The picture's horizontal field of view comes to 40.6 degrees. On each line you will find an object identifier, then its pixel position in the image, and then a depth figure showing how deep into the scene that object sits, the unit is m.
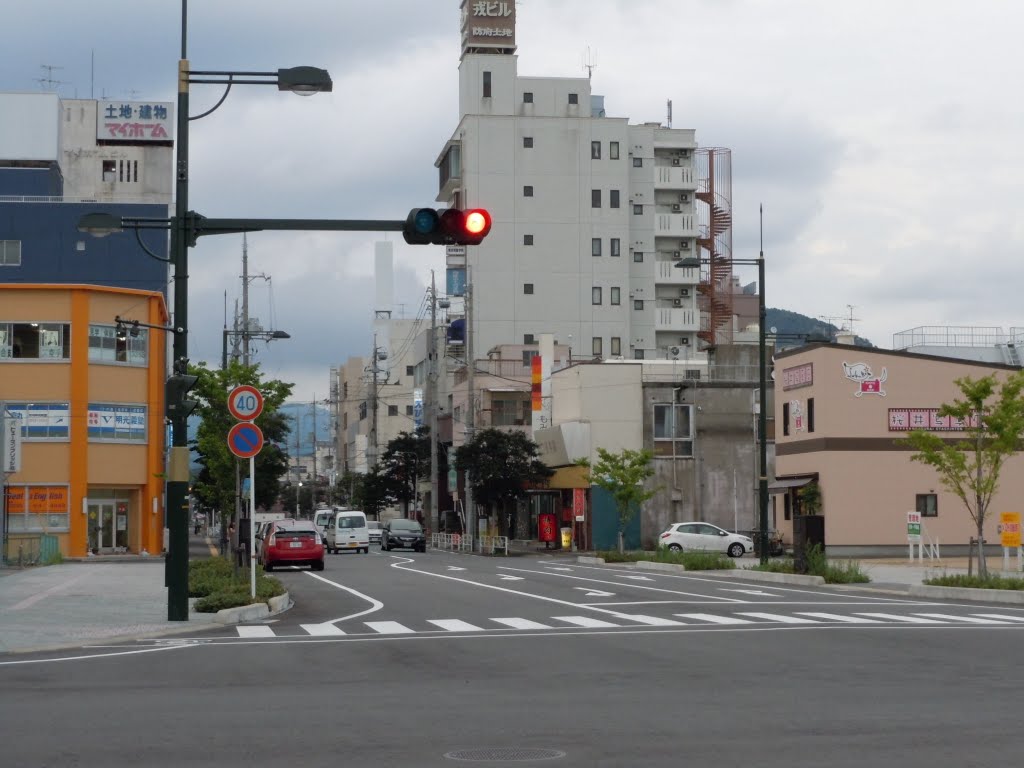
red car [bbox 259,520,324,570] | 44.69
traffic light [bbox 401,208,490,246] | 17.41
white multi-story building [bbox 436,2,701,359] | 97.94
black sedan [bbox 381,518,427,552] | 68.94
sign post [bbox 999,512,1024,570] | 34.25
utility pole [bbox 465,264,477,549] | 72.62
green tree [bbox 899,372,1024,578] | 31.12
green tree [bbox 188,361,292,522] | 38.19
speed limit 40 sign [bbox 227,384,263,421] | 25.09
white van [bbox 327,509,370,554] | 65.75
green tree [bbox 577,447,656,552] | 55.97
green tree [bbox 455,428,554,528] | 71.12
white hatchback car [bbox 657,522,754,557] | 55.59
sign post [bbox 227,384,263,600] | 24.52
